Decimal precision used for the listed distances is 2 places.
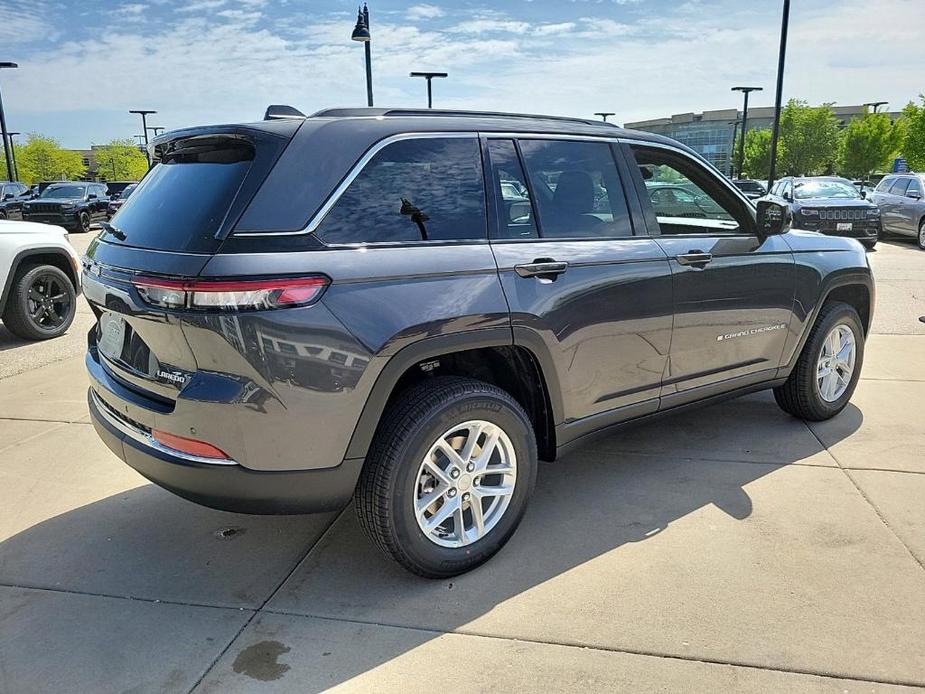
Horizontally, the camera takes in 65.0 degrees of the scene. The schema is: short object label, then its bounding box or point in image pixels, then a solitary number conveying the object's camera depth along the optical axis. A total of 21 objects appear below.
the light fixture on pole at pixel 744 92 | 35.44
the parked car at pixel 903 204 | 15.82
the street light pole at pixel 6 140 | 29.63
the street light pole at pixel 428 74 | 27.09
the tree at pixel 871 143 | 50.19
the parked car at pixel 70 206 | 22.19
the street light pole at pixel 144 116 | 46.12
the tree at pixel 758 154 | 60.22
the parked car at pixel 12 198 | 20.80
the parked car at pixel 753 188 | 16.60
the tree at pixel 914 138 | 32.41
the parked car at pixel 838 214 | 14.48
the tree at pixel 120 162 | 85.88
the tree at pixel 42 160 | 70.56
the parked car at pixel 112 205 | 22.47
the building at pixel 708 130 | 82.56
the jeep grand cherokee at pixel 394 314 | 2.46
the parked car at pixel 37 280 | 6.98
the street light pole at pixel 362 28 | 12.41
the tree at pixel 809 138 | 51.88
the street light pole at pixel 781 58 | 21.50
